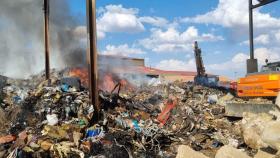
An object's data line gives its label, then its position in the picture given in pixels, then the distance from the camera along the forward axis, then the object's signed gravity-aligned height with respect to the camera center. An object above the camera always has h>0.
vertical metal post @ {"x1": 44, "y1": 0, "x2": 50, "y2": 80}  13.27 +1.91
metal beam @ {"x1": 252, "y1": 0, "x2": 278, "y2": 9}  11.16 +2.85
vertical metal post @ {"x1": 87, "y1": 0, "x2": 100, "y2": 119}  8.57 +0.65
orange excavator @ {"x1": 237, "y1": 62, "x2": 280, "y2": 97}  7.82 -0.32
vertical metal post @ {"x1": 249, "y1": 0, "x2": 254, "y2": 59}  11.74 +1.84
